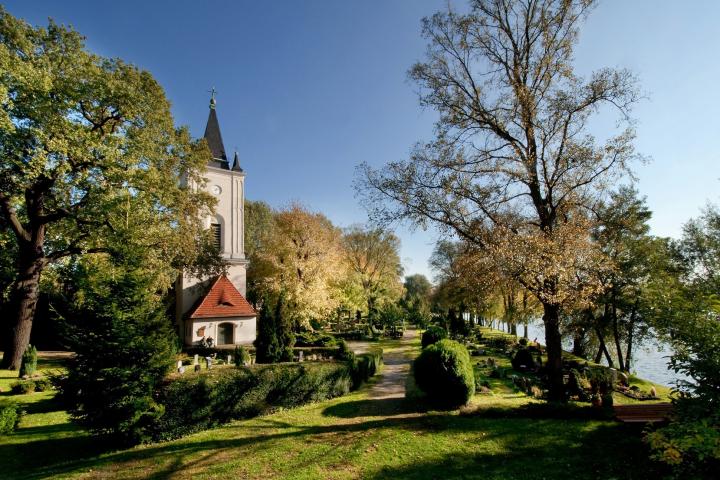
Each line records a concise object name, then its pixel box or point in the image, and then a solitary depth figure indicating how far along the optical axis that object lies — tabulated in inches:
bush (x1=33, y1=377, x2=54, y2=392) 557.0
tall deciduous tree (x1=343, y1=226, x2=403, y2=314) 1691.7
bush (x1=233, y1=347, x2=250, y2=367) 730.2
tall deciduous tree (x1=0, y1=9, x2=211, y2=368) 583.5
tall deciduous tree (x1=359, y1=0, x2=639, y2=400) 446.3
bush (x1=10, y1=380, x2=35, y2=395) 531.5
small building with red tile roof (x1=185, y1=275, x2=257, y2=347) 987.3
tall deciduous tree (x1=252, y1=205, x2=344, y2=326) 1034.1
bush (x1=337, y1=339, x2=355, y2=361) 882.2
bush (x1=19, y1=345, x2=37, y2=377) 615.2
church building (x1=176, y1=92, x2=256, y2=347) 1008.2
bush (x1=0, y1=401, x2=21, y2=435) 370.0
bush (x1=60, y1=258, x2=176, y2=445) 332.5
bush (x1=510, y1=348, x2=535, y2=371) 851.7
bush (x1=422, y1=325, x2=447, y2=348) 879.1
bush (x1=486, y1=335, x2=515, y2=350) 1235.4
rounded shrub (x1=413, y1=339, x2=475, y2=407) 470.0
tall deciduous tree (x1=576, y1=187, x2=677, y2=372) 874.8
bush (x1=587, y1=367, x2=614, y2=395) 570.4
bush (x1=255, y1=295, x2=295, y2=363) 755.4
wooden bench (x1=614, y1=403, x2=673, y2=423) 331.4
